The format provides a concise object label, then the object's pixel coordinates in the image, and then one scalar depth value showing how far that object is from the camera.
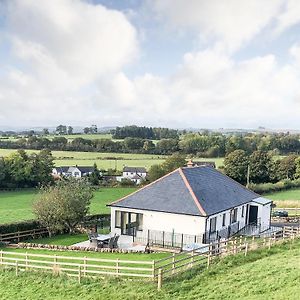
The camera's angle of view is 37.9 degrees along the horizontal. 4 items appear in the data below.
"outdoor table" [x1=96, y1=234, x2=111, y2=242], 24.85
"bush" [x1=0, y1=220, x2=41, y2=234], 28.67
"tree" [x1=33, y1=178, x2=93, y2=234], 29.22
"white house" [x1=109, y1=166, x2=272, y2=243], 25.80
